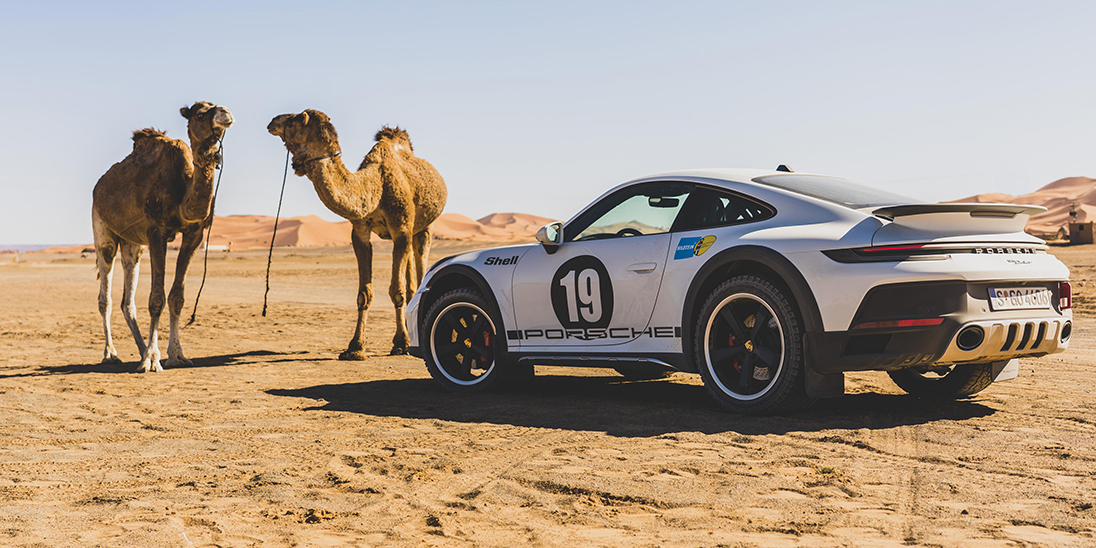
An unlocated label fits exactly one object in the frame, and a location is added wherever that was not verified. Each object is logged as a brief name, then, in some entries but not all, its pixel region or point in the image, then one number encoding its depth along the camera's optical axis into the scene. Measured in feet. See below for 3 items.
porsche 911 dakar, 18.94
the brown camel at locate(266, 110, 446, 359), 34.06
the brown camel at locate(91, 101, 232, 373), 33.30
